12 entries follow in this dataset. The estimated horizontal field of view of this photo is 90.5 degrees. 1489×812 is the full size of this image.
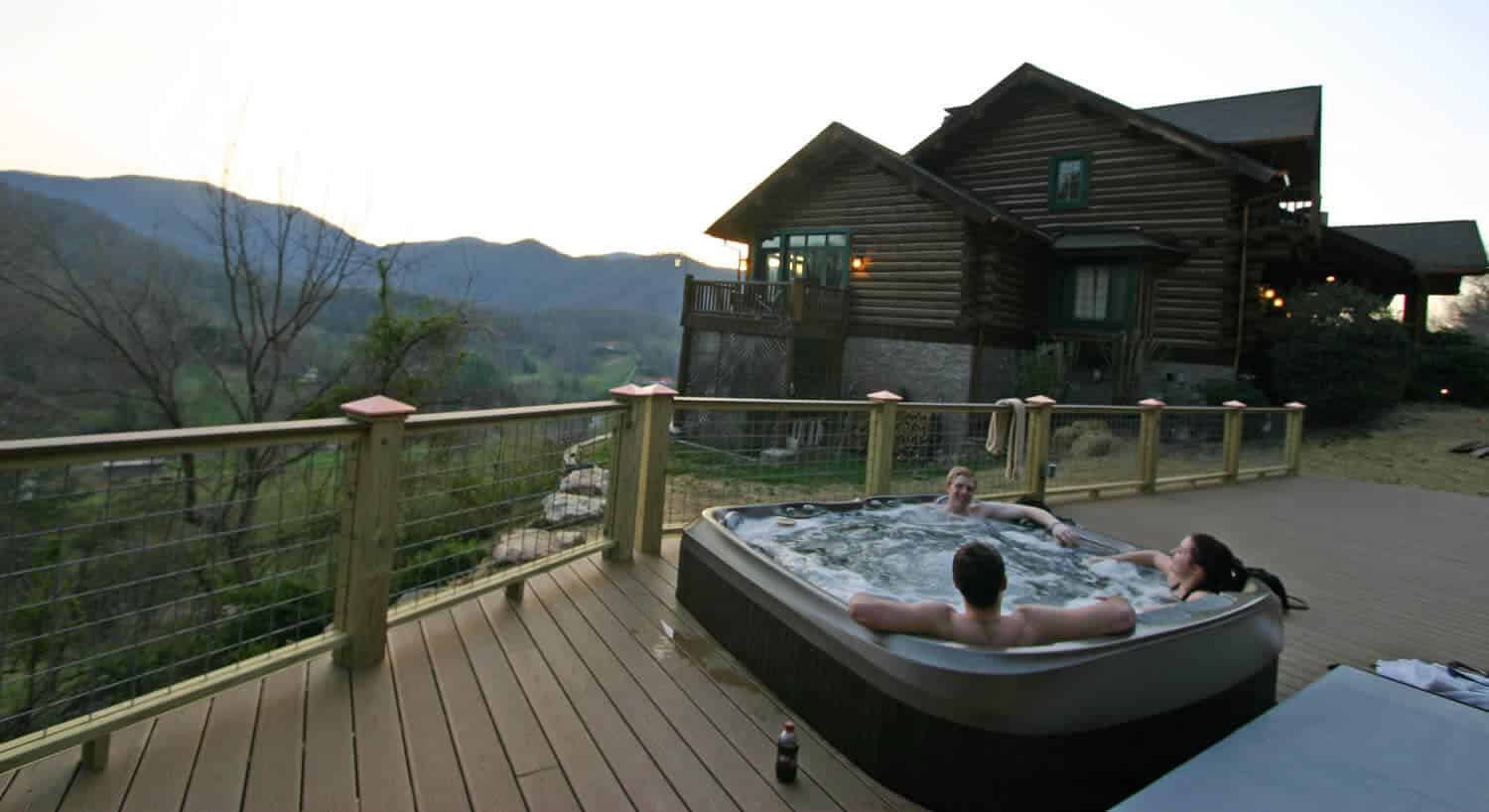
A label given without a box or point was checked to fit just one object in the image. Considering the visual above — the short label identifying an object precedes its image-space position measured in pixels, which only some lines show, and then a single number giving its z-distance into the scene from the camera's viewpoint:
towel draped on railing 6.45
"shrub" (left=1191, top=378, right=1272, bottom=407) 12.33
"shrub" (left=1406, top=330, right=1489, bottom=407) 14.91
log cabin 13.73
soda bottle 2.25
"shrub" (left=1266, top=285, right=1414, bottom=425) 12.67
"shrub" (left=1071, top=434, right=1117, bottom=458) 7.86
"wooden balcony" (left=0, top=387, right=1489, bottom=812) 2.06
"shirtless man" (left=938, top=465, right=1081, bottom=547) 4.66
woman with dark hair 3.29
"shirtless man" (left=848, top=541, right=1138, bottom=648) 2.30
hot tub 2.12
